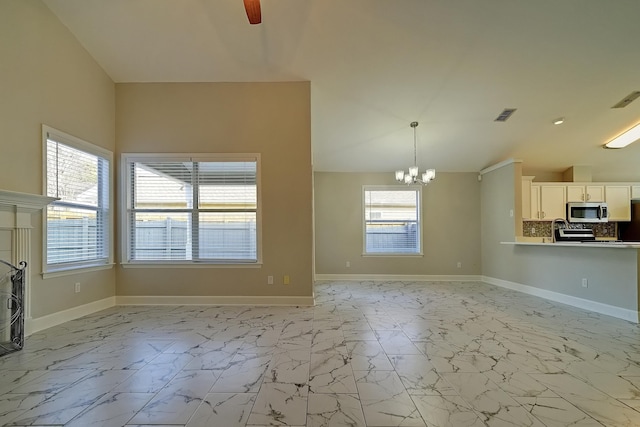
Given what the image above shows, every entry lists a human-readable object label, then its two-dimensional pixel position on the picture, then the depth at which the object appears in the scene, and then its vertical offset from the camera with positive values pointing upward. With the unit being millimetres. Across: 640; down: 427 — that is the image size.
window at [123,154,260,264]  4496 +219
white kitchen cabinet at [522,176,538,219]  5762 +415
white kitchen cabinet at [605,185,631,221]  5969 +350
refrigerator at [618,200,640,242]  5910 -179
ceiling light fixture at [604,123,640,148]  5135 +1425
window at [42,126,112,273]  3535 +275
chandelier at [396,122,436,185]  4905 +784
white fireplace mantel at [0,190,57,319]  2934 +50
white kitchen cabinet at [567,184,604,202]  5965 +536
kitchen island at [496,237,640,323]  3680 -811
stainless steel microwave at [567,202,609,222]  5785 +132
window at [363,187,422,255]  6918 +69
